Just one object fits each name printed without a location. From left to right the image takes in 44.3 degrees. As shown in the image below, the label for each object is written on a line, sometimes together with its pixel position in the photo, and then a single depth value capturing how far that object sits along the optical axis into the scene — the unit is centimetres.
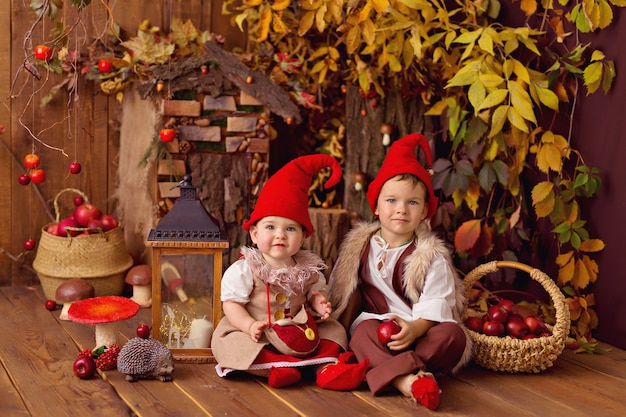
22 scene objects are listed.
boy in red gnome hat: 242
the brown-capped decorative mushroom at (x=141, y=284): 327
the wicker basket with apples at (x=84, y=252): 325
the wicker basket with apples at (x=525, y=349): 254
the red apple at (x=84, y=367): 236
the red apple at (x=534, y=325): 262
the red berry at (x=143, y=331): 254
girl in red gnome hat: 239
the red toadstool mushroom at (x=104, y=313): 246
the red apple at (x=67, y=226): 332
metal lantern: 254
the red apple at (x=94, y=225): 332
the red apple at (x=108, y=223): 336
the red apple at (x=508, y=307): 268
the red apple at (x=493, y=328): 262
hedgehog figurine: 236
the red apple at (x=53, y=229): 333
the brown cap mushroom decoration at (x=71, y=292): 311
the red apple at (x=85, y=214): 332
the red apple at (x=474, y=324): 266
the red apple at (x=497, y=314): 263
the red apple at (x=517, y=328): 260
